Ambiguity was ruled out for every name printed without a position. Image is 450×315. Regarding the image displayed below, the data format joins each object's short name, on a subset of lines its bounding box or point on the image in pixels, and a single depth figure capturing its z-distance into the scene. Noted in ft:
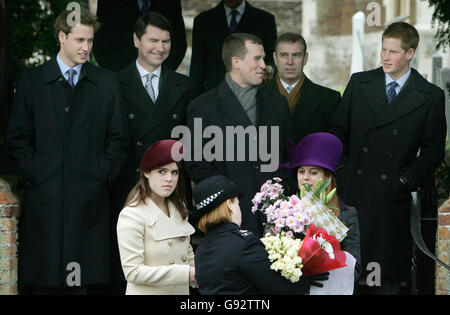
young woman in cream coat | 37.81
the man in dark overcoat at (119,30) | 58.08
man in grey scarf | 47.88
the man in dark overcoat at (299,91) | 52.08
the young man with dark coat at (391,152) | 48.96
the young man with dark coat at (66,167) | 47.01
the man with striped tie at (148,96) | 49.42
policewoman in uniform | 34.14
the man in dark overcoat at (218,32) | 57.47
